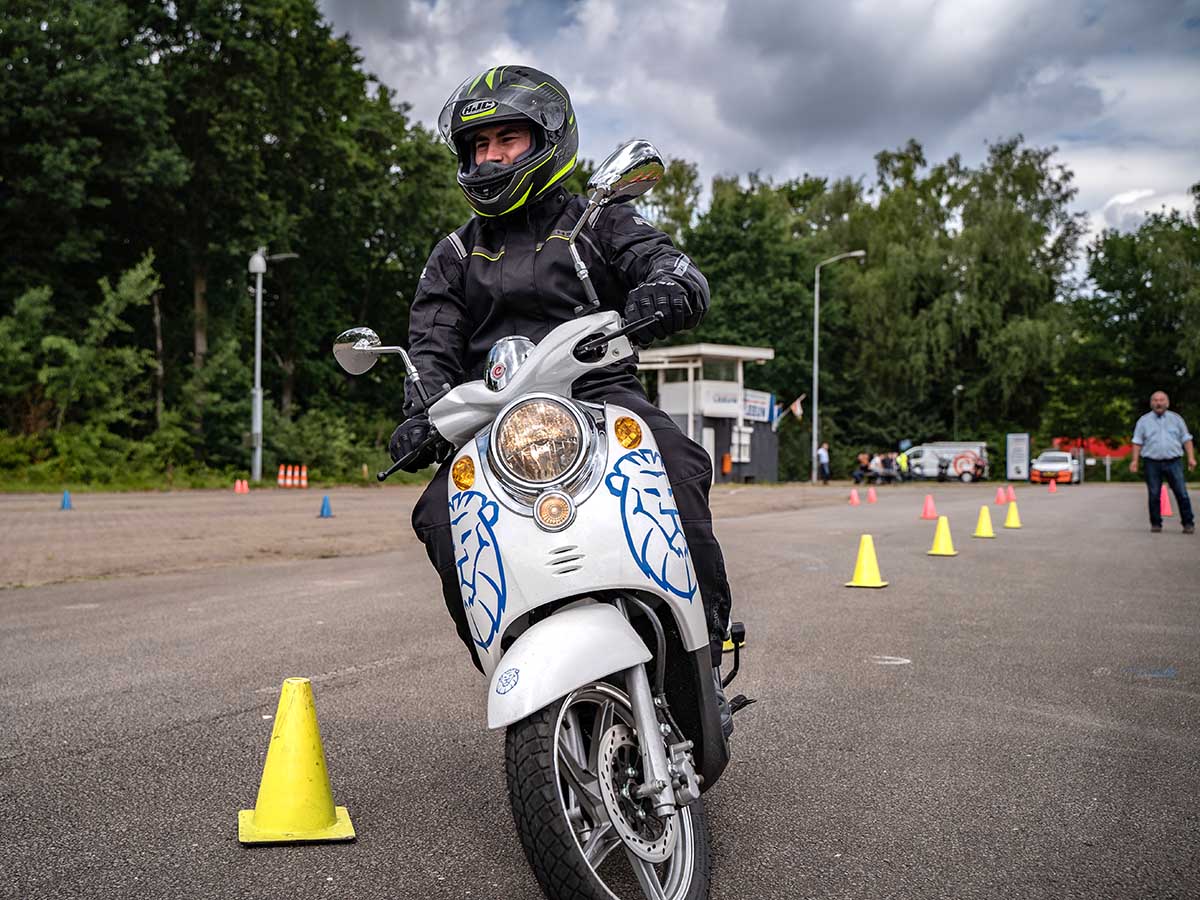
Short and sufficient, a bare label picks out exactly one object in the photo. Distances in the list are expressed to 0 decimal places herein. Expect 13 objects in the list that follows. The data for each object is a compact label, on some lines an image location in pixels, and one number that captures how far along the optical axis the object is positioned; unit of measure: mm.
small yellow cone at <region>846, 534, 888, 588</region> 9789
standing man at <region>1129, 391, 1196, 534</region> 14812
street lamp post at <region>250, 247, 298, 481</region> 34312
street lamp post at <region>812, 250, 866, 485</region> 47969
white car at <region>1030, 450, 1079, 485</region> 52562
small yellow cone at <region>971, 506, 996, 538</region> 15642
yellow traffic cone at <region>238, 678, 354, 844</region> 3449
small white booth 44469
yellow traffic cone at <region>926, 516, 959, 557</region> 12664
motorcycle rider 3166
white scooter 2660
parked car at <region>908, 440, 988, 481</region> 53719
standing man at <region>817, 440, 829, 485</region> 46562
